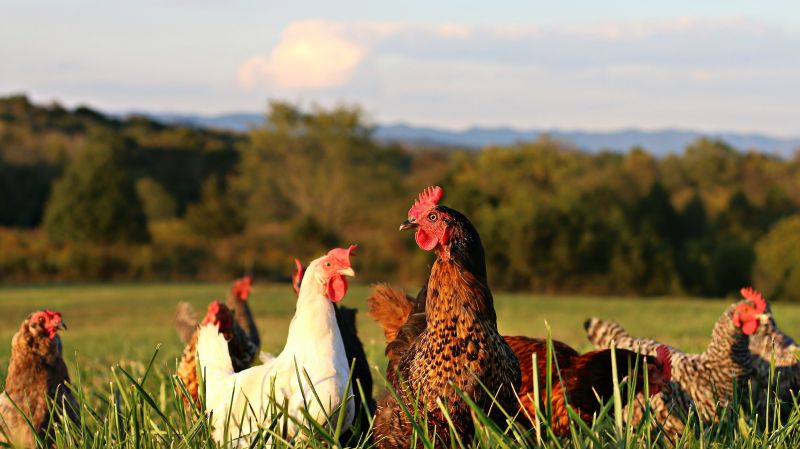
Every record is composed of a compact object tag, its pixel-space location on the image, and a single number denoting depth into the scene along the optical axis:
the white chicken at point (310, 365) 7.86
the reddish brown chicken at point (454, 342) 7.04
